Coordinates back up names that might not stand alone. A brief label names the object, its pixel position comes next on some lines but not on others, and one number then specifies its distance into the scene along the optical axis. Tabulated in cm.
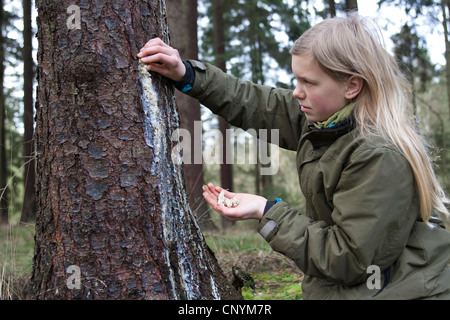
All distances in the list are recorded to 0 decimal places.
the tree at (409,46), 883
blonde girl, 186
